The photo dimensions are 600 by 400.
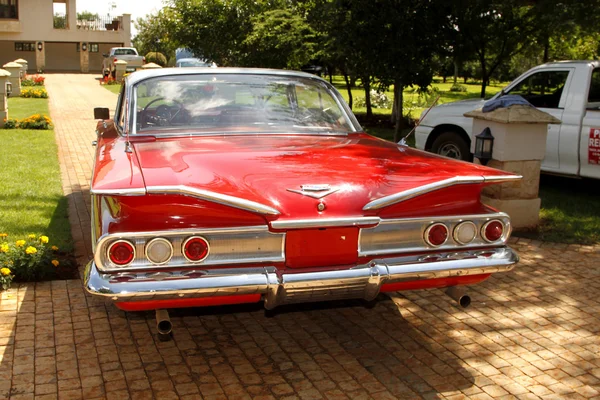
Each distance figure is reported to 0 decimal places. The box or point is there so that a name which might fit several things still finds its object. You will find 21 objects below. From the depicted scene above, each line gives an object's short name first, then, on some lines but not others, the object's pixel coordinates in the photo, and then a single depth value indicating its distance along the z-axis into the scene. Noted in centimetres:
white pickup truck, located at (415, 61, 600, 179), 845
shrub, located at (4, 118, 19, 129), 1442
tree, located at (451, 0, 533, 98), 1501
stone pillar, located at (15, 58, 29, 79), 2782
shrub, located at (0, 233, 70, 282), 553
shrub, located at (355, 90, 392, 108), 2262
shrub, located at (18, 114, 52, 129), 1460
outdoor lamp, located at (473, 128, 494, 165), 723
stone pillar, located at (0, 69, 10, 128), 1435
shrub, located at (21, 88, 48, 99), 2288
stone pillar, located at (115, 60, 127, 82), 3170
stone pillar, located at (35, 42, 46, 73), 4603
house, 4556
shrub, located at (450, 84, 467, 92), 3459
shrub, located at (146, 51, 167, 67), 4594
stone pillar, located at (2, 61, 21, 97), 2245
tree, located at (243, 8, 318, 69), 1748
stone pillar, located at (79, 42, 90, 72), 4675
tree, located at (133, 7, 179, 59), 5394
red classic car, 353
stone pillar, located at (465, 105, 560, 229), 710
